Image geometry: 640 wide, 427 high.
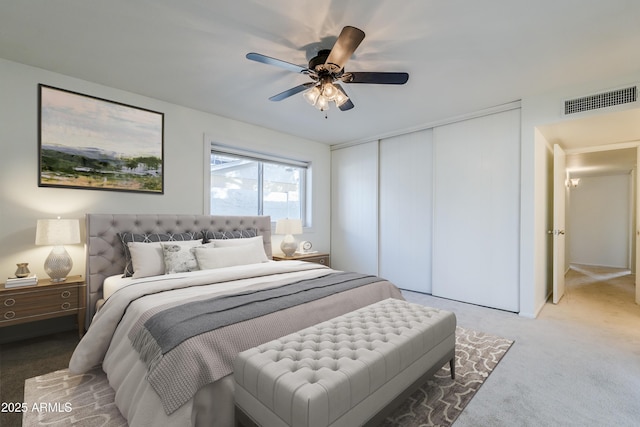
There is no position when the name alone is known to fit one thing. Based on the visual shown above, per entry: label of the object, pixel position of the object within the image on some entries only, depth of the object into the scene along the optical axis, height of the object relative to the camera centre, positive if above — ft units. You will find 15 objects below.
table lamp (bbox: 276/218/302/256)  14.53 -0.93
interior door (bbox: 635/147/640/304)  12.36 -0.97
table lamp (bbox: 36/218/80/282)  8.53 -0.82
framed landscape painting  9.33 +2.43
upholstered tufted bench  3.92 -2.41
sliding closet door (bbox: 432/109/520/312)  11.80 +0.18
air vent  9.20 +3.83
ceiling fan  6.70 +3.63
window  13.83 +1.48
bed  4.70 -2.05
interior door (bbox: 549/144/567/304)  12.39 -0.23
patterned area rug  5.52 -3.95
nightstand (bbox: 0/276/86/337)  7.89 -2.57
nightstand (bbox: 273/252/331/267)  14.43 -2.25
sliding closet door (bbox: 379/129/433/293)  14.62 +0.27
